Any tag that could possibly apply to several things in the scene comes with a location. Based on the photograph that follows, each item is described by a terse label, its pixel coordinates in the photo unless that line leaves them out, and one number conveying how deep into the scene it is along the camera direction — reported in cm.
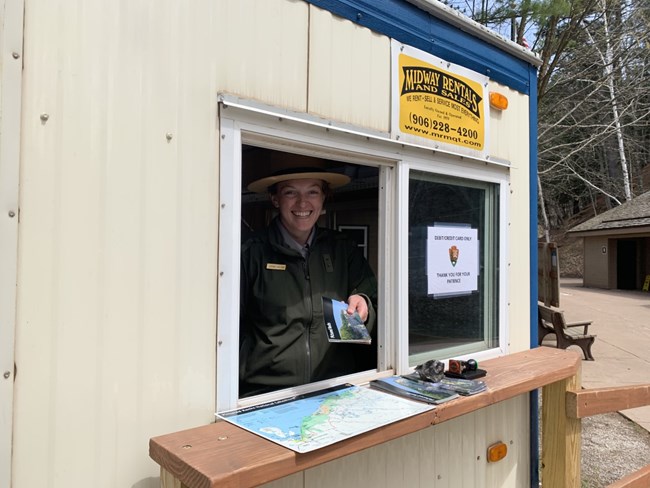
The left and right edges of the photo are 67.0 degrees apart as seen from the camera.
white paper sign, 245
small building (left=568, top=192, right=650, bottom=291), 2014
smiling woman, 220
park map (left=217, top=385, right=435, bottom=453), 146
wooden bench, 766
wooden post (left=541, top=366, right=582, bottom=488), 259
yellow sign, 228
